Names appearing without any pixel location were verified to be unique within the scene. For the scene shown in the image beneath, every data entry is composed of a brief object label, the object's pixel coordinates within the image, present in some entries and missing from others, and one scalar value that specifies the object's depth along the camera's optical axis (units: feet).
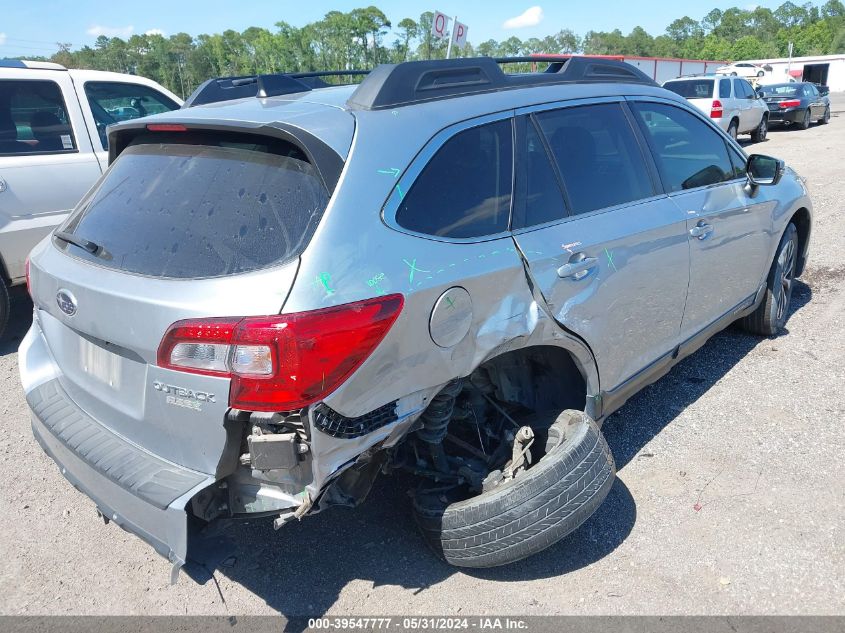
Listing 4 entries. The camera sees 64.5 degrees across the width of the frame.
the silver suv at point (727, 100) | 50.60
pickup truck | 16.58
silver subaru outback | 6.62
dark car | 65.82
